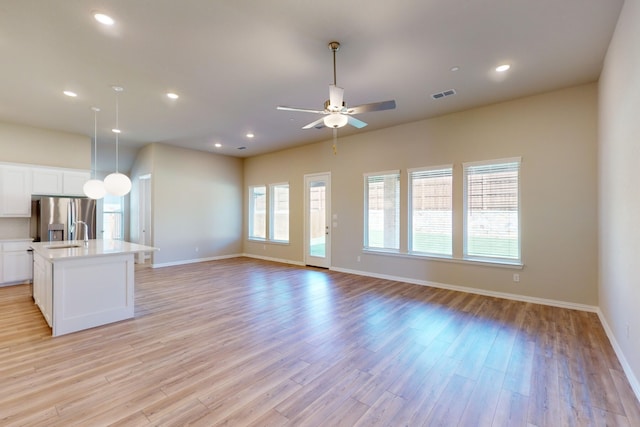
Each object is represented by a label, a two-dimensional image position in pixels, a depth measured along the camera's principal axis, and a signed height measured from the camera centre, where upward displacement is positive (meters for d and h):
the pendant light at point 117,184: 3.92 +0.43
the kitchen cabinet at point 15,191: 5.44 +0.47
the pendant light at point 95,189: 4.50 +0.41
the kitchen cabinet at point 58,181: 5.81 +0.72
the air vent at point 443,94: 4.22 +1.87
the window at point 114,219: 8.76 -0.12
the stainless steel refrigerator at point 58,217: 5.73 -0.04
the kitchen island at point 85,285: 3.23 -0.86
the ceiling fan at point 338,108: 2.95 +1.17
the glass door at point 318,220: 7.10 -0.11
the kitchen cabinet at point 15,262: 5.31 -0.91
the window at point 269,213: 8.27 +0.08
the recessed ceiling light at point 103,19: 2.60 +1.84
